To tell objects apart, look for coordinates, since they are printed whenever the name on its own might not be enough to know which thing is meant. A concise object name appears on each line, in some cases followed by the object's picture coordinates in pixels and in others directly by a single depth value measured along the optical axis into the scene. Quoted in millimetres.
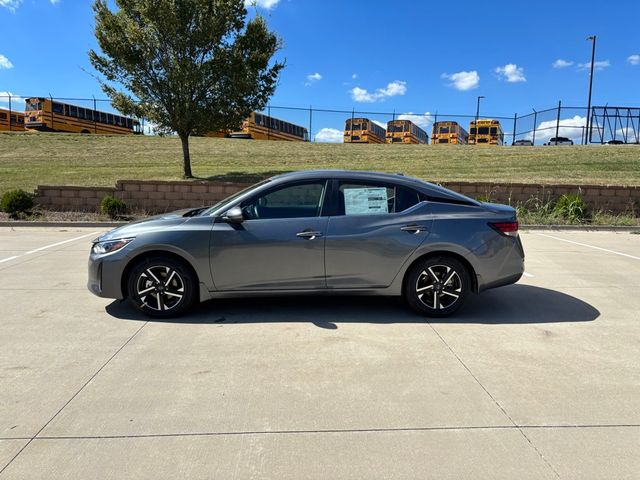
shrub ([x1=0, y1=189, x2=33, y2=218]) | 12883
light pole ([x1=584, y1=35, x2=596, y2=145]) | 34406
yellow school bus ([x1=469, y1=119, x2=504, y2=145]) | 43022
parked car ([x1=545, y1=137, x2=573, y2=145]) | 38812
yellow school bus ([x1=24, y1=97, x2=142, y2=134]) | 37594
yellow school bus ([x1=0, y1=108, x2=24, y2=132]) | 40438
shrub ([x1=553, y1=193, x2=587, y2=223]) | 14023
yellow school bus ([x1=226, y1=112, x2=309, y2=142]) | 40438
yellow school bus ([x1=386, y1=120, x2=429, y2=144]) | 45406
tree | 14820
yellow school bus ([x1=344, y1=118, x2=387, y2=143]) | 43156
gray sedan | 4949
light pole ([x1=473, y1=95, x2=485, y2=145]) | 42812
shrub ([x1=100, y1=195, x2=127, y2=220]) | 13305
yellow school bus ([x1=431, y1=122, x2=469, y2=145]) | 43625
